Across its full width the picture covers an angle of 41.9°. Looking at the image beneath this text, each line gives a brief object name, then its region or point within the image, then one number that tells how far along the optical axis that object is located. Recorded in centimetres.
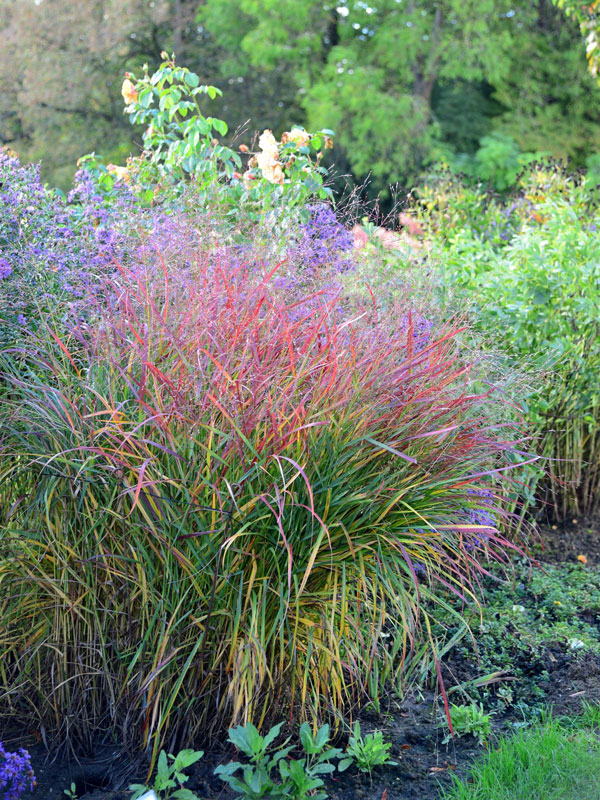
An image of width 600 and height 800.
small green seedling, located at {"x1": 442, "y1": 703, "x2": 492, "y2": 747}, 263
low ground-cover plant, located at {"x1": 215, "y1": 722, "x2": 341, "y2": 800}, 211
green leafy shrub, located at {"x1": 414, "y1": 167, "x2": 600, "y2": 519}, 441
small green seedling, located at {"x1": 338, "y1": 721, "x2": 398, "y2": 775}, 241
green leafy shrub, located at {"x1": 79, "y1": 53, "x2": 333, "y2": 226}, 447
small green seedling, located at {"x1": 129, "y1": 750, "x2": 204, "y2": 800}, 213
